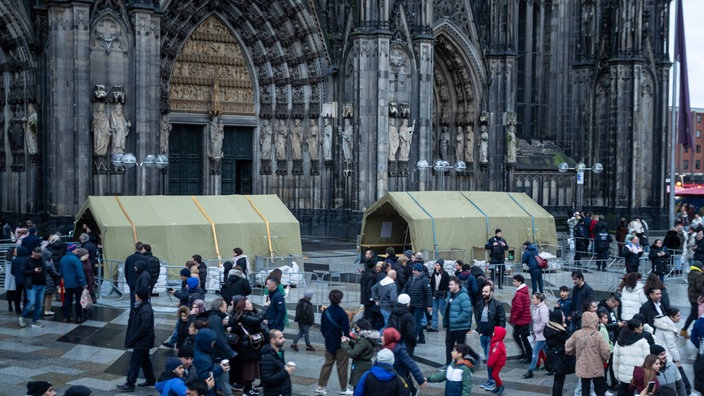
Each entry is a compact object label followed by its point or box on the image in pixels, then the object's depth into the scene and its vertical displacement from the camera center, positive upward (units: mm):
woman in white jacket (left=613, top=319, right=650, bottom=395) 10648 -1951
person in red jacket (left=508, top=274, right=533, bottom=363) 13438 -1886
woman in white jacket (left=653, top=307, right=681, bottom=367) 11531 -1904
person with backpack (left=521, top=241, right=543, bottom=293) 20359 -1732
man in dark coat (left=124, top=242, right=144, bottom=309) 17141 -1476
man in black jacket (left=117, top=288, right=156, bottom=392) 11750 -1930
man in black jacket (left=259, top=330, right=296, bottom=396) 9641 -2003
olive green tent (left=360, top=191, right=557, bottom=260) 24703 -954
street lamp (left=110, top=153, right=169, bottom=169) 26897 +863
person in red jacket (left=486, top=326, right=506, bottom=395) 12195 -2306
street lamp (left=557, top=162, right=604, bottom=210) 37438 +847
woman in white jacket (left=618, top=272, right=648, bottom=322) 13695 -1662
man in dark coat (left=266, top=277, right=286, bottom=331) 13023 -1744
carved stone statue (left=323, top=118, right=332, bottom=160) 34156 +1917
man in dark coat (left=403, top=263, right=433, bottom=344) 15094 -1772
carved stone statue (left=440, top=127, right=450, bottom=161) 39469 +2083
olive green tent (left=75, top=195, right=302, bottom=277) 20469 -887
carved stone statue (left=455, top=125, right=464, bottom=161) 38969 +1974
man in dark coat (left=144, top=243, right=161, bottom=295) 16781 -1446
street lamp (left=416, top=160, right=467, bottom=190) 32500 +867
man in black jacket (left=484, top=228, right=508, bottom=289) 22472 -1667
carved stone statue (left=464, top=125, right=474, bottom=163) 38688 +1915
